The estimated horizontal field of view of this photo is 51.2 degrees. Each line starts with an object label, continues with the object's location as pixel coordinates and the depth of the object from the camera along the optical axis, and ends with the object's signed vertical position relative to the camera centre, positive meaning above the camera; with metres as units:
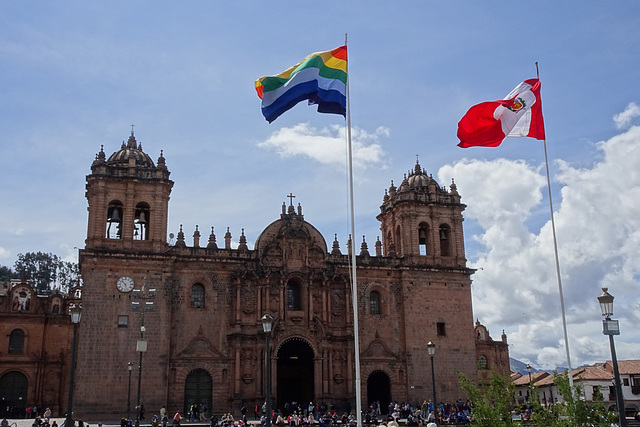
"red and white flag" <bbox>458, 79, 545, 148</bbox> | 20.67 +8.26
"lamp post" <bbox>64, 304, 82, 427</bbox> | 21.66 +1.52
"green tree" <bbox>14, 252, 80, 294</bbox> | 102.00 +19.58
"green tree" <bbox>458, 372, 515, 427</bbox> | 15.53 -0.22
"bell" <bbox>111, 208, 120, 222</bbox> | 42.47 +11.19
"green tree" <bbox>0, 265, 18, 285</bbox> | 103.00 +20.38
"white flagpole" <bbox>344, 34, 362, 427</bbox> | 18.48 +4.17
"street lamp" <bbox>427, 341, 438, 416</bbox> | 31.54 +2.04
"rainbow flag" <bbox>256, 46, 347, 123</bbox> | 20.72 +9.27
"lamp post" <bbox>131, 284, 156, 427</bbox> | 39.44 +5.51
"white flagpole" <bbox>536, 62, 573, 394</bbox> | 19.28 +2.87
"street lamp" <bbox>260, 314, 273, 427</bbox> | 22.33 +2.11
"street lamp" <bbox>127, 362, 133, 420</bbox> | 36.06 +1.64
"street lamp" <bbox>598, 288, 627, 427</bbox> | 16.61 +1.72
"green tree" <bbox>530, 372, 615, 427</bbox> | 15.68 -0.50
